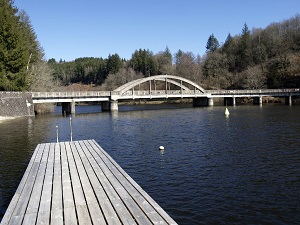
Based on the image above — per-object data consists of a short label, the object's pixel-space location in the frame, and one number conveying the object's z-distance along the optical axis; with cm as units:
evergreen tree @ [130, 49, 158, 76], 14412
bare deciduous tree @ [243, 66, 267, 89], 8994
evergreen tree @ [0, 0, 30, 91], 4685
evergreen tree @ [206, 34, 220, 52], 14908
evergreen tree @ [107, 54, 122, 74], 15699
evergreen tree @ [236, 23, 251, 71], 11074
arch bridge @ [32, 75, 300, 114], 5547
